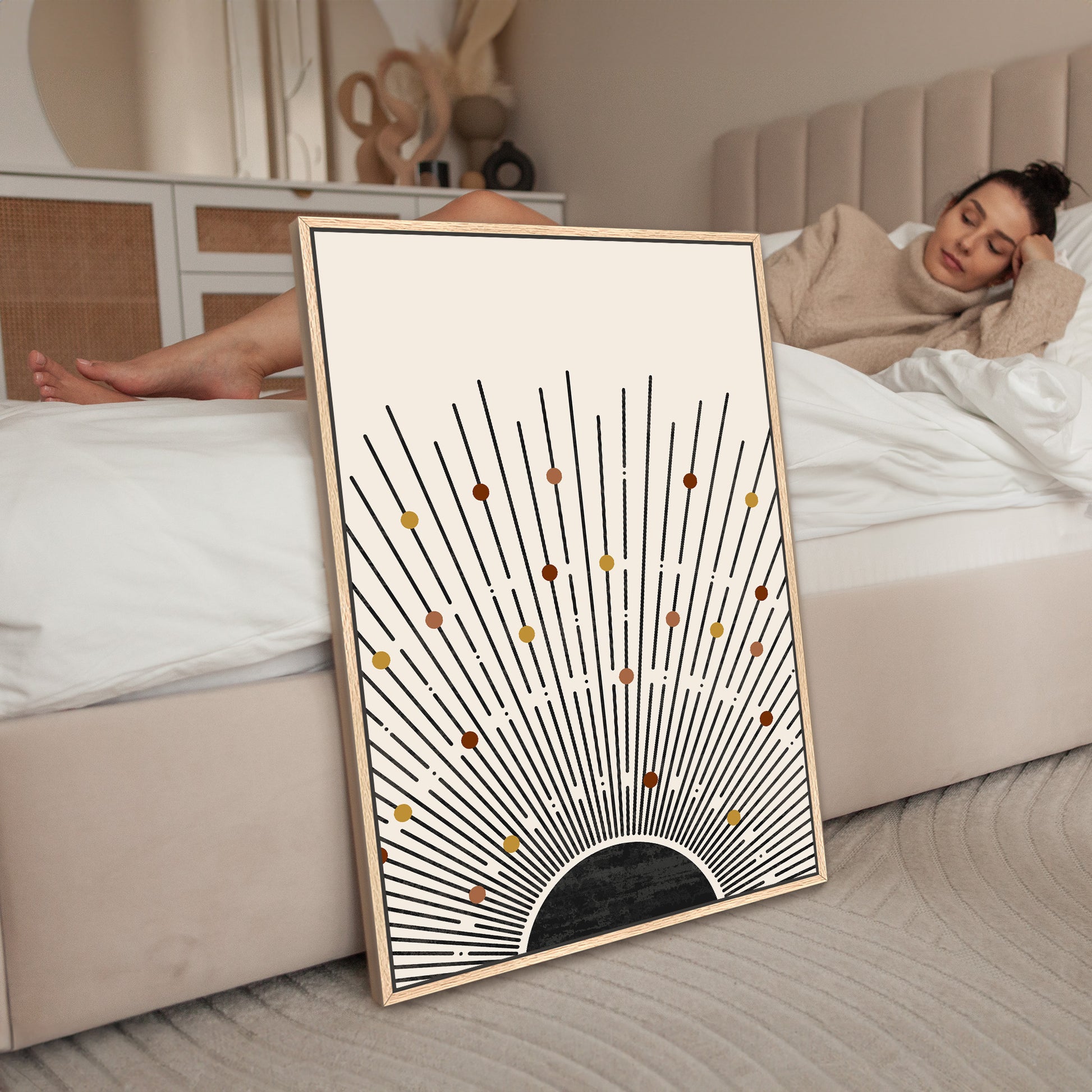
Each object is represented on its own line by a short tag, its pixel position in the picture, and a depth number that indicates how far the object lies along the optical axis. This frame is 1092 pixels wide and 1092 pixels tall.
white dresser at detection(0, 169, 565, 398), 2.69
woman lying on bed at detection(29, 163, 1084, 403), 1.29
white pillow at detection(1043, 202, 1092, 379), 1.54
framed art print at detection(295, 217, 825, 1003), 0.90
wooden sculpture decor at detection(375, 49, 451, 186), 3.20
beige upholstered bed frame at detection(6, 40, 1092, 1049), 0.80
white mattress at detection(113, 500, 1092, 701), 1.21
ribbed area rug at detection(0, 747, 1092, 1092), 0.81
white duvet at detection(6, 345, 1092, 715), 0.79
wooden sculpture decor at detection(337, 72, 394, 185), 3.24
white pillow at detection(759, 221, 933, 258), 2.00
